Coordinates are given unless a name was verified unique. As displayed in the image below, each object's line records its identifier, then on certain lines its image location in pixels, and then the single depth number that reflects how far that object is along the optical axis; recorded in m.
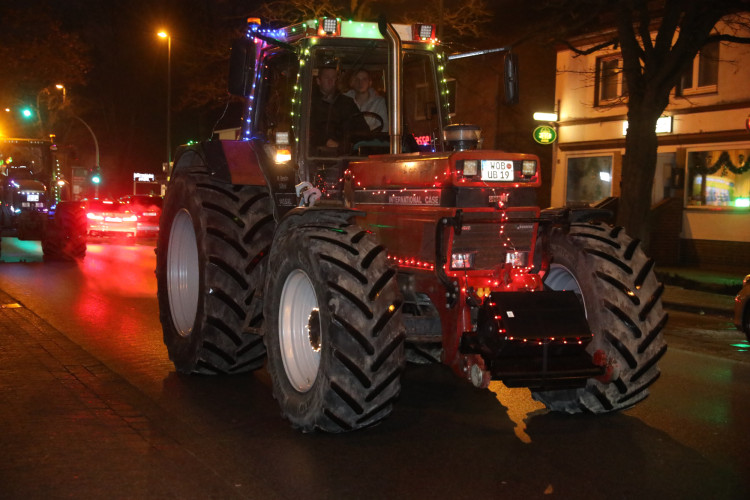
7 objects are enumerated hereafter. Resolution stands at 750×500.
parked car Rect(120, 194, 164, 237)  32.47
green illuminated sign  27.22
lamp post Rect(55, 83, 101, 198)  42.03
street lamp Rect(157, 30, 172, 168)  39.89
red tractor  5.79
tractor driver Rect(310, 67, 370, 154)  7.37
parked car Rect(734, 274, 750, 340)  11.61
